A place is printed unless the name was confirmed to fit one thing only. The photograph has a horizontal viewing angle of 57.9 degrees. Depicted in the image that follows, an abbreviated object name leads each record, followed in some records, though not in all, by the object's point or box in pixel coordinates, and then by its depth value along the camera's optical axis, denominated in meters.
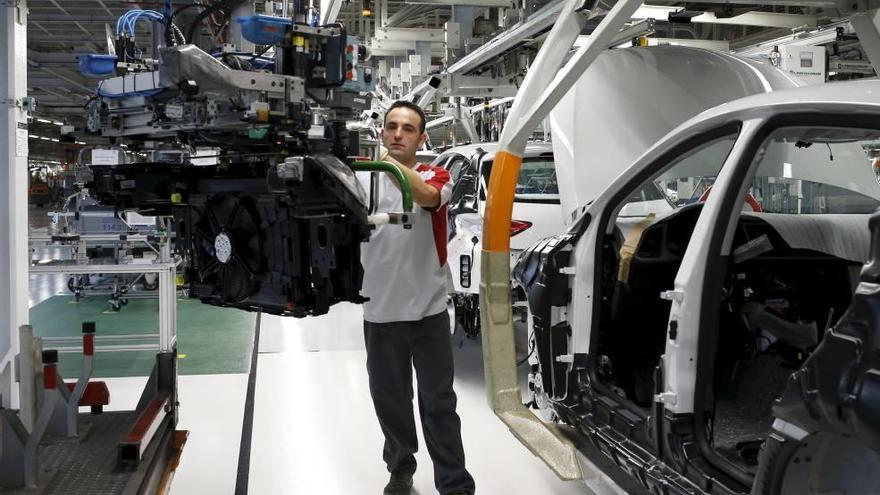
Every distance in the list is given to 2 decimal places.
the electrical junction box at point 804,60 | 6.23
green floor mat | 6.56
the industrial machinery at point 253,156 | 2.45
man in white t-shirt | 3.56
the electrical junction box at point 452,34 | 8.00
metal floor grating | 3.17
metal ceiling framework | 6.07
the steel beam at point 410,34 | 10.22
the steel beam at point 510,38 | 5.55
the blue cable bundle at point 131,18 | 3.11
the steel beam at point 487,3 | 6.49
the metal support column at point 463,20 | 8.05
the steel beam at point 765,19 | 6.50
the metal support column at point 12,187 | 3.92
